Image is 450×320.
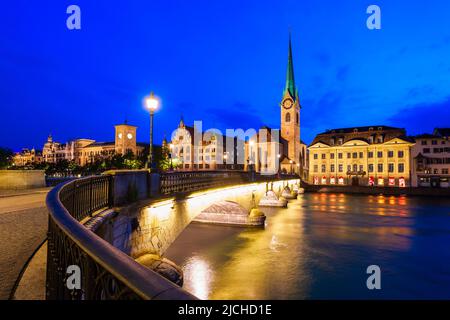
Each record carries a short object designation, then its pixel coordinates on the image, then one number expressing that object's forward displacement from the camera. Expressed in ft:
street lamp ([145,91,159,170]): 37.70
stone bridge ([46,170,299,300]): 7.47
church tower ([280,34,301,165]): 315.37
